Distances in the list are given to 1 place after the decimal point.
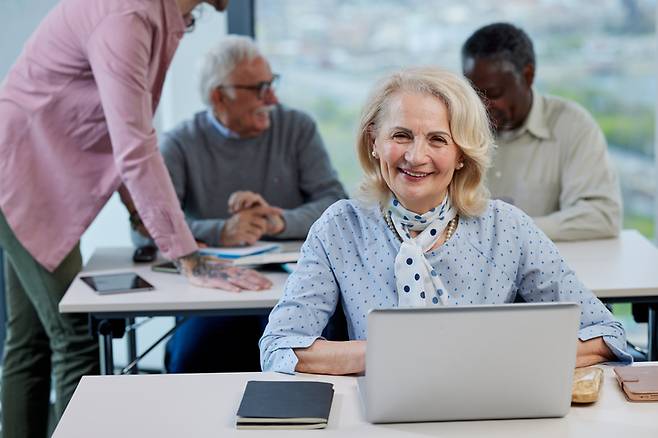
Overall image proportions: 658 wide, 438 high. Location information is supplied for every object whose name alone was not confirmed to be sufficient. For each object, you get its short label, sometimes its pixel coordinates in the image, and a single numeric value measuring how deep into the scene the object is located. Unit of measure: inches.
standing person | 108.0
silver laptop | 64.0
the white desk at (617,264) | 105.3
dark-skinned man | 126.5
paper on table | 119.2
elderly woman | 83.6
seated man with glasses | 137.0
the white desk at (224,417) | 67.6
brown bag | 72.3
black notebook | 68.2
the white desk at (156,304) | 105.0
